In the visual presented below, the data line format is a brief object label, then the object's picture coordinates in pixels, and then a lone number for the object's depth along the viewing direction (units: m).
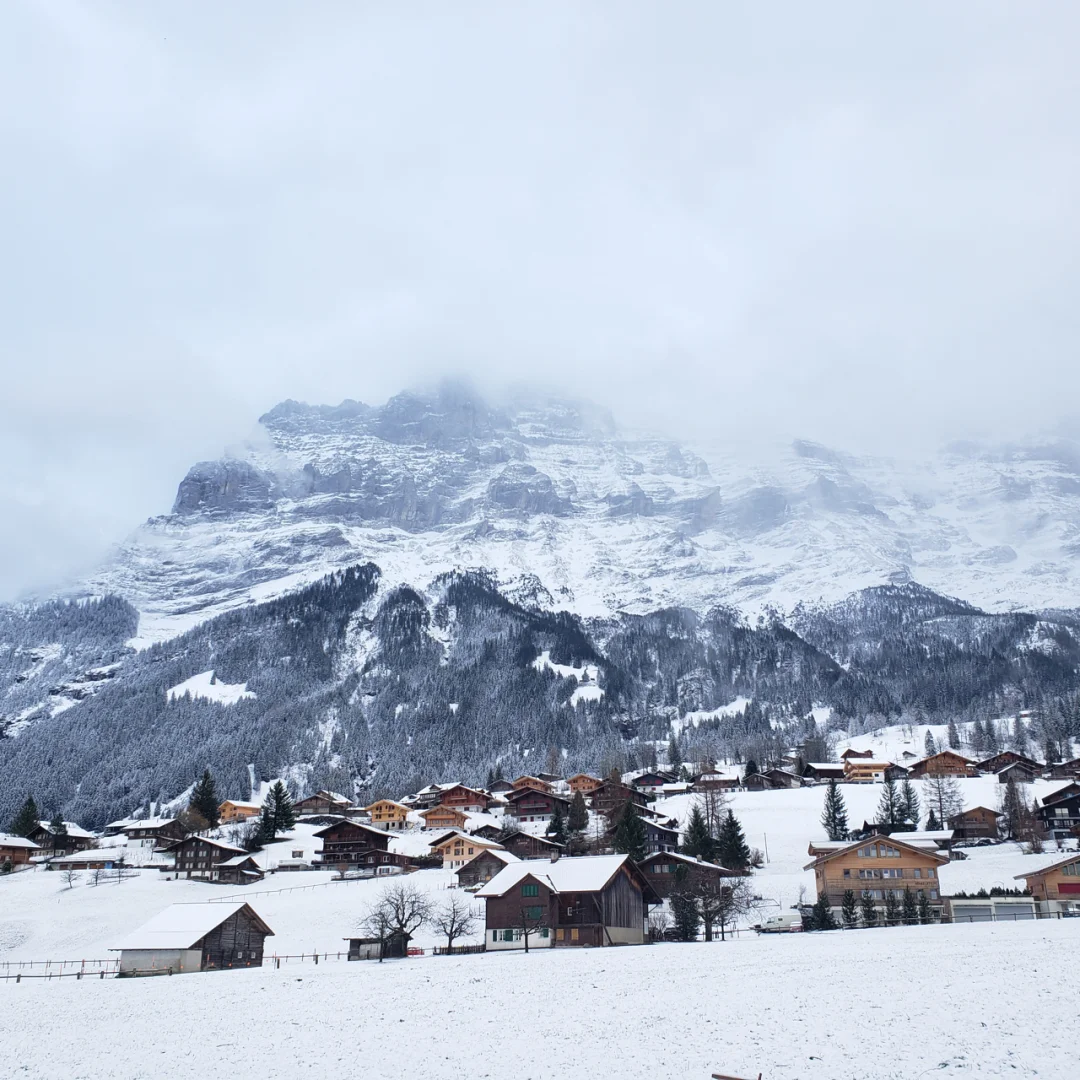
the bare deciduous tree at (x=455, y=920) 62.78
